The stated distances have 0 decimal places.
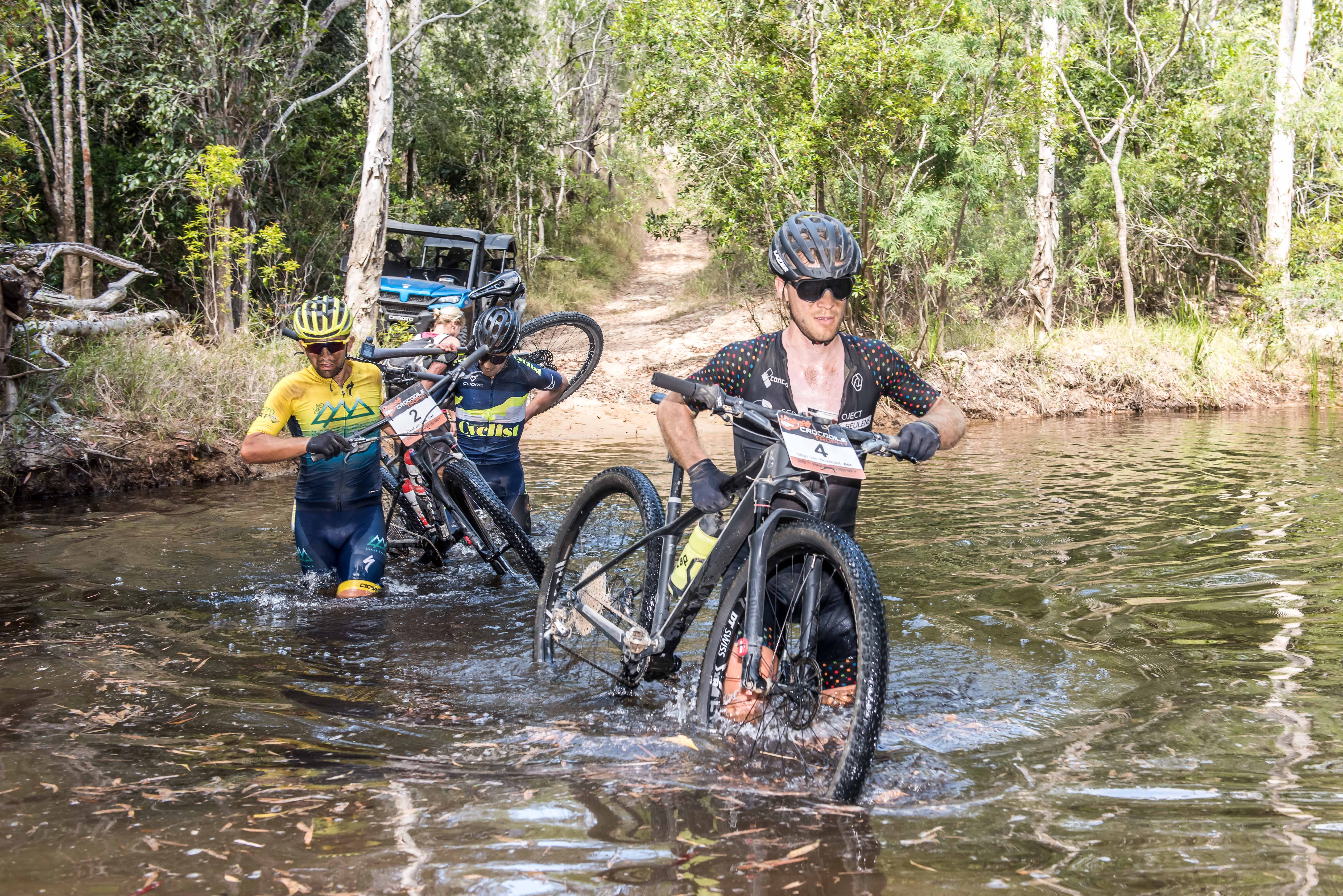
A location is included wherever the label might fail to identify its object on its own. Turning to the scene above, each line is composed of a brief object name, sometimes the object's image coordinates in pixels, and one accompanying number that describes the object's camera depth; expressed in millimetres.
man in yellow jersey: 6250
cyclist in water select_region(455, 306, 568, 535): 7449
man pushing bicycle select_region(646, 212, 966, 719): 4008
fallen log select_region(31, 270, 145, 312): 10625
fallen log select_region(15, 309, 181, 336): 10594
